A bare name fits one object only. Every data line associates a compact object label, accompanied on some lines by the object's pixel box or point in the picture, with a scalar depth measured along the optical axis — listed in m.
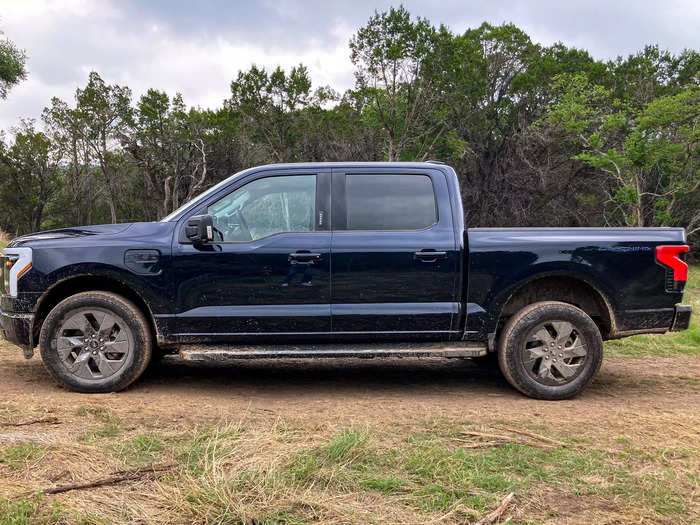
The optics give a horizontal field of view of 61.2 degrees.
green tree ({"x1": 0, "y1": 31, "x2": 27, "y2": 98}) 21.05
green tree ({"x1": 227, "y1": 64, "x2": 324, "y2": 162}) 36.62
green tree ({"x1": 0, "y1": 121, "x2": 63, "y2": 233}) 42.00
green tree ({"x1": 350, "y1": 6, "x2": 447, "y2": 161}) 31.23
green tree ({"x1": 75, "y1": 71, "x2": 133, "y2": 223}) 41.44
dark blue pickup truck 4.84
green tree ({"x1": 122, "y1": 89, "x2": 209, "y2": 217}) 35.97
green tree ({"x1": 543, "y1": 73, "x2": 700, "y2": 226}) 20.91
